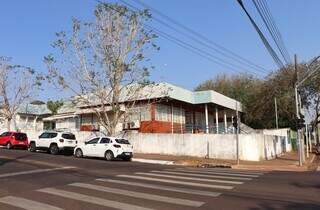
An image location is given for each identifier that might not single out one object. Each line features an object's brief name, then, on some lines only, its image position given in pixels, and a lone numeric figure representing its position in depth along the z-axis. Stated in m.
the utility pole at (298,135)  17.37
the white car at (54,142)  19.52
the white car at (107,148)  17.27
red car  23.44
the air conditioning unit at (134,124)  24.27
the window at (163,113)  24.79
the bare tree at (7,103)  31.37
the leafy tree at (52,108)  31.03
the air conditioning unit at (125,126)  23.60
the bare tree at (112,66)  20.76
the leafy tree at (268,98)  34.05
